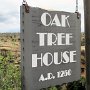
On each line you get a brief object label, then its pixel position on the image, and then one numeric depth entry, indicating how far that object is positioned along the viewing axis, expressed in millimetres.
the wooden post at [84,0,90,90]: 1552
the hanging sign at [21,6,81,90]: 1460
